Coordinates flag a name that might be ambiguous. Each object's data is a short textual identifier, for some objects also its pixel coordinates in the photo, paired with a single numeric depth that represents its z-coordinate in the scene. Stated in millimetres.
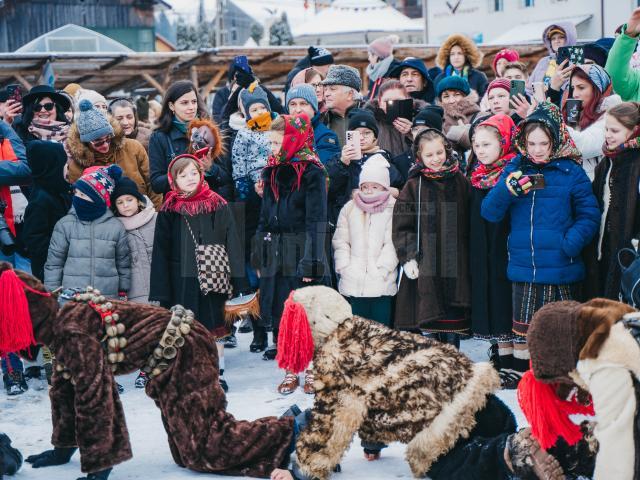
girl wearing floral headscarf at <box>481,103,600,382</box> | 5137
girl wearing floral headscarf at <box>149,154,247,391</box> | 5637
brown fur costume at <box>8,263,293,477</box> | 4043
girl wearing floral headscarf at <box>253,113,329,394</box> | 5617
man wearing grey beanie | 6363
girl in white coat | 5797
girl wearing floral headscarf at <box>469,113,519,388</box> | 5527
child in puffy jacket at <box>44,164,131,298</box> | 5684
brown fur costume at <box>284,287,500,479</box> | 3910
